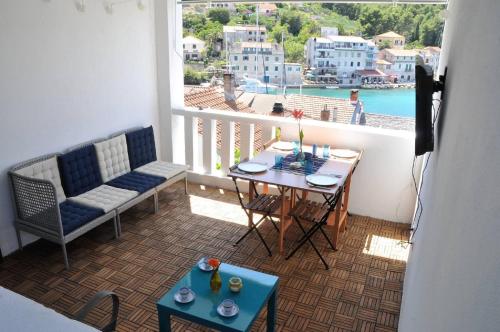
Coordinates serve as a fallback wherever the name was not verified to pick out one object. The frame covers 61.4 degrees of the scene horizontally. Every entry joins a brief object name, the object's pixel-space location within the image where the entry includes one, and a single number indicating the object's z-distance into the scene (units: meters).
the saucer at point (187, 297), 2.68
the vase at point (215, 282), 2.81
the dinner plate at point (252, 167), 4.15
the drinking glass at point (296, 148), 4.65
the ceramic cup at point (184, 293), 2.70
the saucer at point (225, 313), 2.56
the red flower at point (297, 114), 4.33
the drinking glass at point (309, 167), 4.22
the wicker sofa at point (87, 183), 3.79
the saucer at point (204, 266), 3.02
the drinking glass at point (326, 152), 4.63
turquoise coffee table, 2.55
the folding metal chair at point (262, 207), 4.14
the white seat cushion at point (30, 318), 1.95
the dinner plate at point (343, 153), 4.62
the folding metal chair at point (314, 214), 3.99
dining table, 3.93
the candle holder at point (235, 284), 2.79
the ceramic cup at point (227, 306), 2.58
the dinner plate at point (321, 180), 3.84
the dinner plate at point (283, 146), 4.86
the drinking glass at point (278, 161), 4.35
